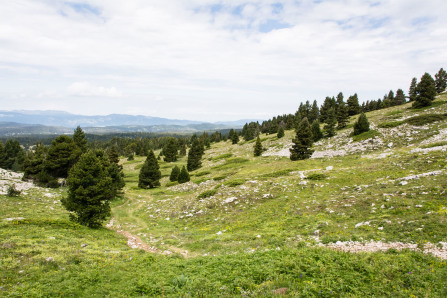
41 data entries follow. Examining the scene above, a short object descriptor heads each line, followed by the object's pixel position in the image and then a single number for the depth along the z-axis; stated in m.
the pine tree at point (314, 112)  101.06
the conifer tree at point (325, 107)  92.94
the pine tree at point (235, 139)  111.84
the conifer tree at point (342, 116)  67.56
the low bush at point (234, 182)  31.56
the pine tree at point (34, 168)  43.82
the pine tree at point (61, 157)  42.86
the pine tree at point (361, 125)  52.62
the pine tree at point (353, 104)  87.94
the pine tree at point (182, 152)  110.25
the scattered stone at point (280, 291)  7.83
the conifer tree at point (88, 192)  19.95
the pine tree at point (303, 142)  47.50
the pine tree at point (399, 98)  105.35
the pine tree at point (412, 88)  96.86
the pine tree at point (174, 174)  54.22
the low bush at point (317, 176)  27.51
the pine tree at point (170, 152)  90.06
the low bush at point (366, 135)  48.53
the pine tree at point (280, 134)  82.88
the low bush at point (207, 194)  29.90
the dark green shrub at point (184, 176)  49.62
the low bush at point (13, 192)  26.22
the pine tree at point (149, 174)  50.47
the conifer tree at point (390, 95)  117.44
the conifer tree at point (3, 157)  80.56
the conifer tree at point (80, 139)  55.81
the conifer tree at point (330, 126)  59.86
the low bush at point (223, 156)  74.08
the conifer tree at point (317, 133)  62.97
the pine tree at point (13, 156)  83.44
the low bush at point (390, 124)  50.56
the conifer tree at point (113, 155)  50.72
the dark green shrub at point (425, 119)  45.89
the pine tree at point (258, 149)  63.88
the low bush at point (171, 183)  50.75
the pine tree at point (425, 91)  58.33
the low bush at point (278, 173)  33.72
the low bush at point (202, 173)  53.25
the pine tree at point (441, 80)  88.12
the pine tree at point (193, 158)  68.50
